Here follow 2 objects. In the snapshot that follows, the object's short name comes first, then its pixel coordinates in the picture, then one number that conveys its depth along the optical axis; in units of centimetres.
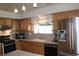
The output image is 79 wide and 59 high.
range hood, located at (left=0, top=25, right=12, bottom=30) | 166
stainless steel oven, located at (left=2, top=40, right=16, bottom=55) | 149
